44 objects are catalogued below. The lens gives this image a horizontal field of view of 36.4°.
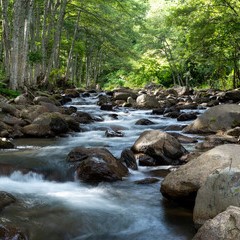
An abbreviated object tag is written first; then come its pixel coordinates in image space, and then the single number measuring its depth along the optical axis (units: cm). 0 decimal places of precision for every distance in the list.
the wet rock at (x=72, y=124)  1114
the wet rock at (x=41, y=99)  1470
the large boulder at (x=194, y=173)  514
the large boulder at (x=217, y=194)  428
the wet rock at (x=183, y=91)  2462
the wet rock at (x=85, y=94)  2378
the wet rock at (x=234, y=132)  975
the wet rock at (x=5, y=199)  495
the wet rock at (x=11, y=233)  390
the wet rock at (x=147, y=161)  727
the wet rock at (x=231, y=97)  1880
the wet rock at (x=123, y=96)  2144
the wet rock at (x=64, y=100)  1820
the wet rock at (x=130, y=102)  1918
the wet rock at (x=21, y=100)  1327
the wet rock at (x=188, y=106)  1683
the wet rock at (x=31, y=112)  1115
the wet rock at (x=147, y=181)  627
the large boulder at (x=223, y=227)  343
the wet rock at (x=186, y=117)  1359
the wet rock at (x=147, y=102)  1841
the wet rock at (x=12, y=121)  1049
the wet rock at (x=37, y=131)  998
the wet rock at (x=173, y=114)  1445
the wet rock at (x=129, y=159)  702
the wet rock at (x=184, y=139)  937
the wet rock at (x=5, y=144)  824
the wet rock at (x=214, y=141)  862
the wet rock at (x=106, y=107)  1695
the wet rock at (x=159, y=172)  663
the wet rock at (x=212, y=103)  1772
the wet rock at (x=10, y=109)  1133
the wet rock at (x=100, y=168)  633
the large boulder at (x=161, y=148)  739
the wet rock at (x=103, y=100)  1931
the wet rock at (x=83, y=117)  1270
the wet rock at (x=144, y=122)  1304
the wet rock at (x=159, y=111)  1575
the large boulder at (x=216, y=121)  1080
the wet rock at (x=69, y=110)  1378
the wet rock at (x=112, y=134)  1047
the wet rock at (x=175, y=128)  1160
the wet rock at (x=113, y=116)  1453
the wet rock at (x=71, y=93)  2225
